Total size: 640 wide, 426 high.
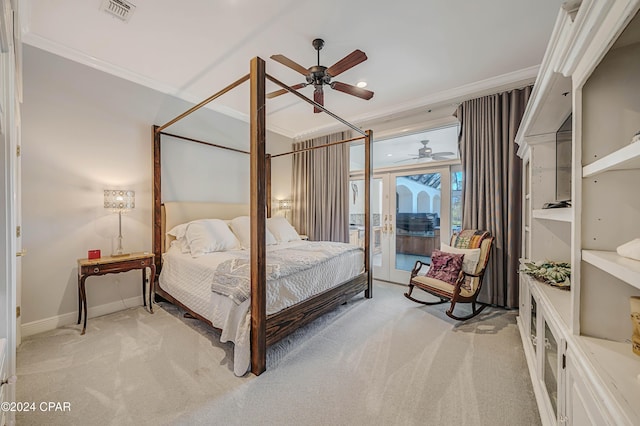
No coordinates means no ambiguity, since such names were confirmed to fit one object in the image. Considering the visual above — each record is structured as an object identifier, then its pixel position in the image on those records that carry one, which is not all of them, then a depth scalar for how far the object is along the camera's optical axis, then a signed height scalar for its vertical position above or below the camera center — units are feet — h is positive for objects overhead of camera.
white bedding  6.18 -2.42
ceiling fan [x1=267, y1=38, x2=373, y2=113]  7.20 +4.30
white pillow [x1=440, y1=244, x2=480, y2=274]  9.46 -1.88
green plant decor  5.08 -1.31
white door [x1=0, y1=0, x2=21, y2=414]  3.41 +0.09
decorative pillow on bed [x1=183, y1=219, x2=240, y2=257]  9.47 -1.05
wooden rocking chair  8.90 -2.68
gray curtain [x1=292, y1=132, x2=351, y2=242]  14.93 +1.31
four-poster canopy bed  6.02 -2.03
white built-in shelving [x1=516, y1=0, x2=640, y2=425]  2.52 +0.05
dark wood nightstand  7.98 -1.90
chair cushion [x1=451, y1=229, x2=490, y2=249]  9.86 -1.13
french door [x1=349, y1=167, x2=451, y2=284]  12.51 -0.39
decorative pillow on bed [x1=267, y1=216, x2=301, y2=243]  12.55 -0.98
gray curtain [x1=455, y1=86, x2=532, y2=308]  9.91 +1.25
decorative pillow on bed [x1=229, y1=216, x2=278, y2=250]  11.18 -0.90
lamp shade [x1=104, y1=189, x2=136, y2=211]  8.78 +0.42
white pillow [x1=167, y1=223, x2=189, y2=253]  10.19 -0.96
